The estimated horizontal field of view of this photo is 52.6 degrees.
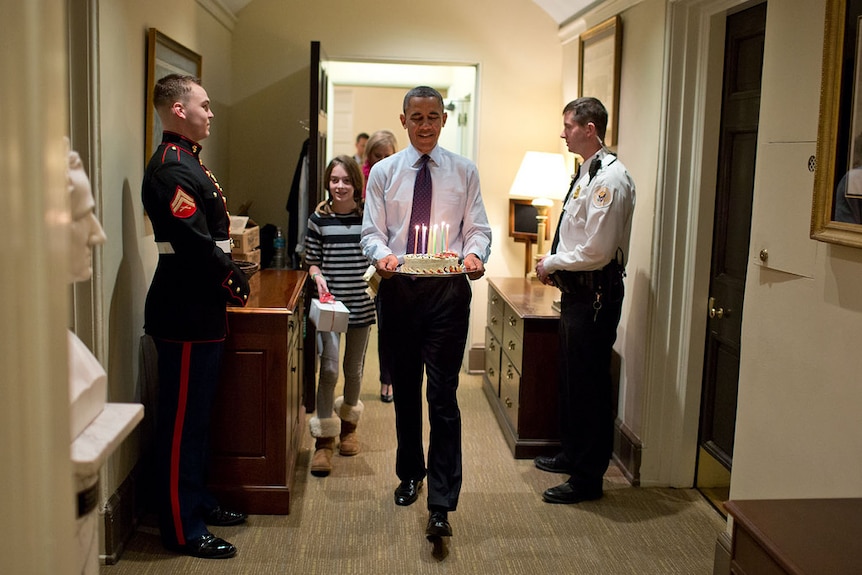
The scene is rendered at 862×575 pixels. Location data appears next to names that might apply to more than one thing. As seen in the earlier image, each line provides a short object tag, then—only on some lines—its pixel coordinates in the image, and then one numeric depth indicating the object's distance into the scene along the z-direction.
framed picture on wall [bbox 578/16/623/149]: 4.21
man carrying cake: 3.18
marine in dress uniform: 2.88
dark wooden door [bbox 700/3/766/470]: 3.33
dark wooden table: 1.61
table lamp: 5.04
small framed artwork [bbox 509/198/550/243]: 5.41
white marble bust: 1.28
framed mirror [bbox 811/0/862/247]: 2.14
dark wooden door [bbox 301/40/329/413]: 4.41
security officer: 3.46
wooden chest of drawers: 4.09
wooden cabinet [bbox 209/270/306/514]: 3.32
